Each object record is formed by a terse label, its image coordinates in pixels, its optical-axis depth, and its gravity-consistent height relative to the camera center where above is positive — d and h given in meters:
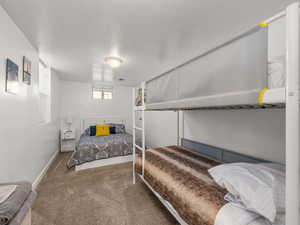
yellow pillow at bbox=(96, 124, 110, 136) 3.88 -0.61
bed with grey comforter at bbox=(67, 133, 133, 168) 2.67 -0.90
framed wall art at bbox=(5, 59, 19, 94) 1.31 +0.39
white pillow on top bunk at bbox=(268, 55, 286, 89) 0.54 +0.20
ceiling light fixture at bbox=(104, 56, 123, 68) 2.30 +1.01
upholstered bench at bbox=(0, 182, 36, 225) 0.64 -0.57
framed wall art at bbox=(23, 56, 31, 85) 1.66 +0.58
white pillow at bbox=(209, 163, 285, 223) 0.75 -0.53
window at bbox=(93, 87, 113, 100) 4.53 +0.72
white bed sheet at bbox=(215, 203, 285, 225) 0.75 -0.68
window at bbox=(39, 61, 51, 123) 2.66 +0.44
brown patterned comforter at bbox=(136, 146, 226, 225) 0.93 -0.73
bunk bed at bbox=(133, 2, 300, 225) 0.46 +0.20
